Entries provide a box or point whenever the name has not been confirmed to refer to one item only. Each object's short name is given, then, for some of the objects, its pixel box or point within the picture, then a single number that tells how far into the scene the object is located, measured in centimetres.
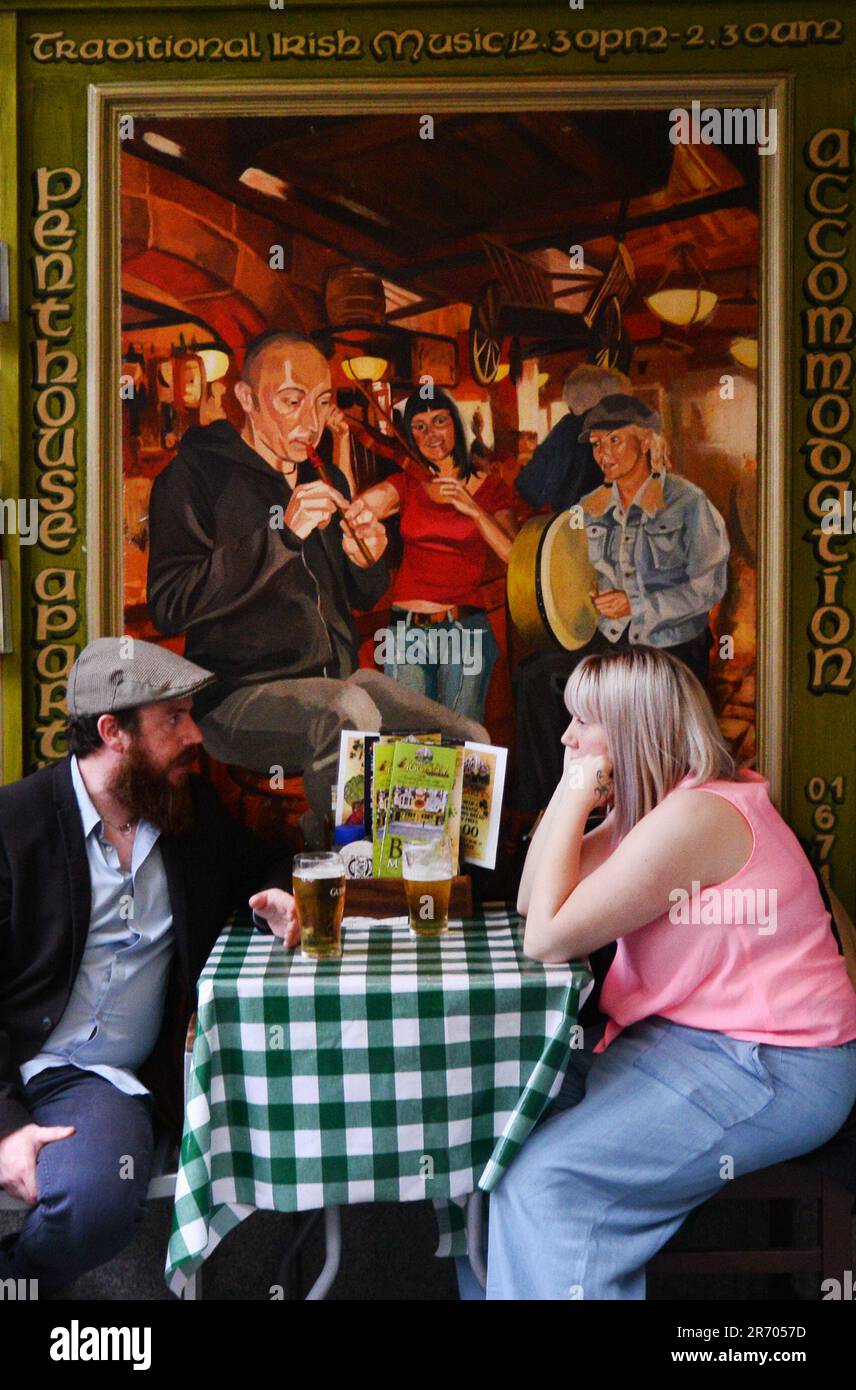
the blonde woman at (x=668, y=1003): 190
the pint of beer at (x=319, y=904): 211
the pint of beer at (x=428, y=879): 221
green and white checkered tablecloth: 193
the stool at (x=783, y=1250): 202
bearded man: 219
